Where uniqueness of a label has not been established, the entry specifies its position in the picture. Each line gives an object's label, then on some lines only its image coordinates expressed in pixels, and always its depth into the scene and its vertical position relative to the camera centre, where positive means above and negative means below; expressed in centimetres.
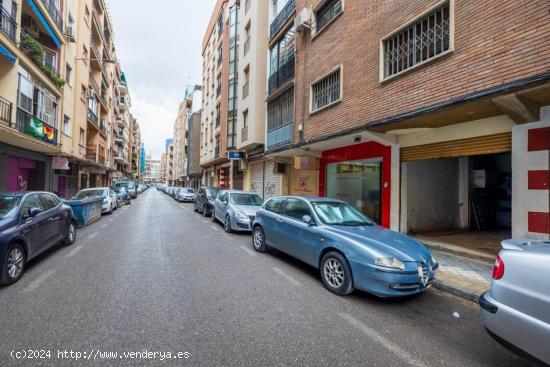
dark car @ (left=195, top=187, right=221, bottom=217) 1454 -84
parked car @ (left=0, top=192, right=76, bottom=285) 425 -88
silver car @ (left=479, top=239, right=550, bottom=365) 206 -93
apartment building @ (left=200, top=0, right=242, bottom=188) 2209 +904
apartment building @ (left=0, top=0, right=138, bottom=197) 1052 +482
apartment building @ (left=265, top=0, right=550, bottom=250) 520 +209
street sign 1977 +229
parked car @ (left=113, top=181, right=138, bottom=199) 2910 -27
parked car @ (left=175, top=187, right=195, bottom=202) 2831 -108
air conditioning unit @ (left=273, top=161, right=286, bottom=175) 1505 +106
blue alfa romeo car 379 -100
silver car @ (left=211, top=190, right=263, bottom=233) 925 -87
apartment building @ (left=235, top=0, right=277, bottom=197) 1717 +609
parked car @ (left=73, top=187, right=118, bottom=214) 1434 -68
